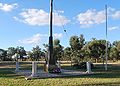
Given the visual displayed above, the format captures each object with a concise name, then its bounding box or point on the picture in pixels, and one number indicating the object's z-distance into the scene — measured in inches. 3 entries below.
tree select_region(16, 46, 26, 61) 1807.8
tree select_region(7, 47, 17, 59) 1764.7
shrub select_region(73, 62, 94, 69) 537.9
